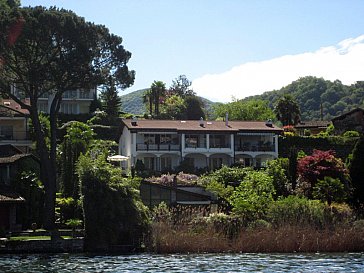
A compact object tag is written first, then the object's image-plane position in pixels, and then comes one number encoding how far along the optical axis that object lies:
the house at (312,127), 107.62
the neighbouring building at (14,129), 79.00
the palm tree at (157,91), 118.69
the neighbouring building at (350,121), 95.12
